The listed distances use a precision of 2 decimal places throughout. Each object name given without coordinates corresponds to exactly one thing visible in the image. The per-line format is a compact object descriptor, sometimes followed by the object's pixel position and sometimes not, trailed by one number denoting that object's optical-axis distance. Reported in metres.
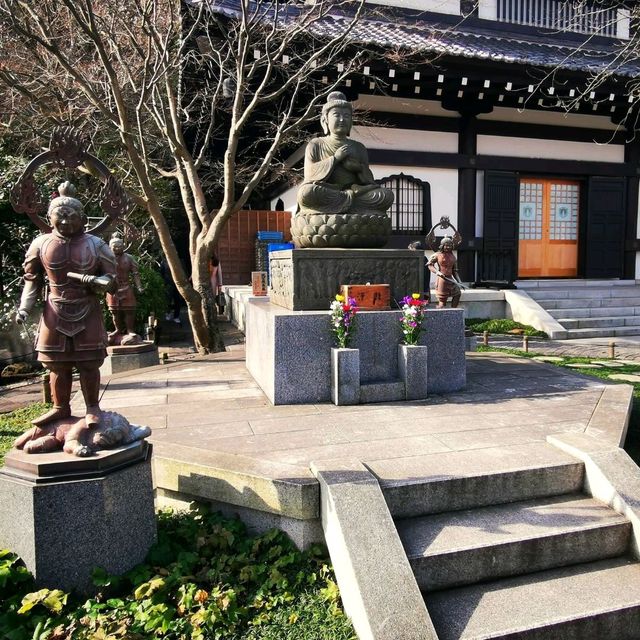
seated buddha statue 6.21
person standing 16.78
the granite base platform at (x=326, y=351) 5.45
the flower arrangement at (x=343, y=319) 5.38
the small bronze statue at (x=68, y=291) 3.32
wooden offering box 5.72
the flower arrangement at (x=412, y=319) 5.62
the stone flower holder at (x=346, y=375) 5.41
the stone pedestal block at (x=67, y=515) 3.05
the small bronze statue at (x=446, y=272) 9.48
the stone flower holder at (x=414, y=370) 5.68
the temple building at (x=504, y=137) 12.25
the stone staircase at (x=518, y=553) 2.98
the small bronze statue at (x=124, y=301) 8.59
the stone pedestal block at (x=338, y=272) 5.90
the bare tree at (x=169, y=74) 8.43
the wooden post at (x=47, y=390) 6.99
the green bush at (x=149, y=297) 12.91
